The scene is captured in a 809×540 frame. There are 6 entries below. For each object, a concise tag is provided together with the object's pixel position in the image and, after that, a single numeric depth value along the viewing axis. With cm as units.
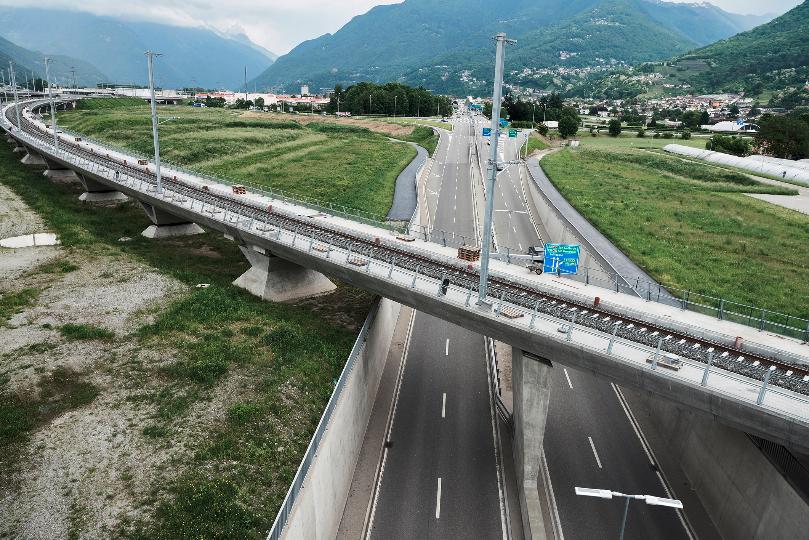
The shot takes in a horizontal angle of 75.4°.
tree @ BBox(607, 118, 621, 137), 15475
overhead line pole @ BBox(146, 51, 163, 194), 4486
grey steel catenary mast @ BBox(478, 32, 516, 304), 2211
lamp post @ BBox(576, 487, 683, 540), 1456
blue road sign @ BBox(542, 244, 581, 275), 3082
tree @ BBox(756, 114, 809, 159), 11812
